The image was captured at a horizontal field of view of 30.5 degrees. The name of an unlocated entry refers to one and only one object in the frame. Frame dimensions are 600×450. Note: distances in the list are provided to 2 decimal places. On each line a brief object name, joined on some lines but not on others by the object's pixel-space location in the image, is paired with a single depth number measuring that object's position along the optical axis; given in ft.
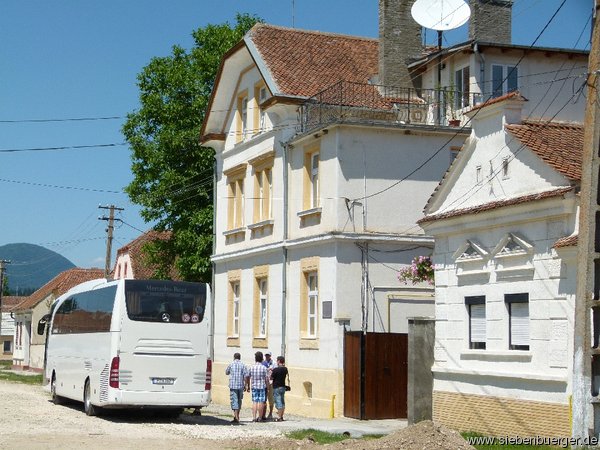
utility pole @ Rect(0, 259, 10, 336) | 273.70
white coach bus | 82.48
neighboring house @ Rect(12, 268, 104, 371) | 239.71
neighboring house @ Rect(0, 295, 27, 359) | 347.56
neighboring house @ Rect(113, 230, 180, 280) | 198.08
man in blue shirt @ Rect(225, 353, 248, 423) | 85.71
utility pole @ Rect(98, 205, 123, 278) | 173.37
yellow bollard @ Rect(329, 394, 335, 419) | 91.97
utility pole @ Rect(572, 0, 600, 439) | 53.78
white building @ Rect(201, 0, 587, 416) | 94.79
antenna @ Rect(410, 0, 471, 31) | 98.73
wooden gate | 89.61
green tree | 140.56
